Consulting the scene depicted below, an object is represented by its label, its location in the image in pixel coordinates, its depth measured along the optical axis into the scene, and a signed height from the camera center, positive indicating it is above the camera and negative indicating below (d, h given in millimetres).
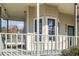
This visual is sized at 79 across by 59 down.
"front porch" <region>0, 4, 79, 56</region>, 5468 +246
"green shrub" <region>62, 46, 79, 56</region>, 4721 -1153
